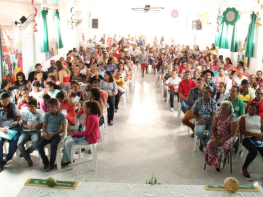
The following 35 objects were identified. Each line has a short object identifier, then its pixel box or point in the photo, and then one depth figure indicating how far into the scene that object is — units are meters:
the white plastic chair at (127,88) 8.91
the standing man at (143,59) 13.20
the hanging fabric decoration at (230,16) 9.55
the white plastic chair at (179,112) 7.00
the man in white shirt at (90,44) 16.05
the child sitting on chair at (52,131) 4.52
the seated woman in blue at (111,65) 8.78
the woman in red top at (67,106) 5.18
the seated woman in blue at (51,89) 5.75
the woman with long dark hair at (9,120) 4.64
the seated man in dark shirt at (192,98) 5.66
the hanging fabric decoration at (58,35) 10.97
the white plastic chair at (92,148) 4.52
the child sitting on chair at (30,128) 4.62
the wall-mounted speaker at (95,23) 14.92
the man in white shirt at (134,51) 14.93
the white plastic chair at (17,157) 4.72
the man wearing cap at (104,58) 10.41
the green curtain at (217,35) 13.44
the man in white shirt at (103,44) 16.08
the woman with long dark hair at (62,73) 7.08
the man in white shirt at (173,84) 7.78
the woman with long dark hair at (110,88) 6.69
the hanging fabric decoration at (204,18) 12.60
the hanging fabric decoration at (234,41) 11.52
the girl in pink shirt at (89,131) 4.42
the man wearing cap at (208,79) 6.64
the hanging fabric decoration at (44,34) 9.17
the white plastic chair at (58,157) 4.55
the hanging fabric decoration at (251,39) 9.32
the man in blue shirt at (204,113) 5.11
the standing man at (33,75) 7.34
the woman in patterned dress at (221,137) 4.48
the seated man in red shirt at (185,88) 6.74
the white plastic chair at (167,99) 8.16
